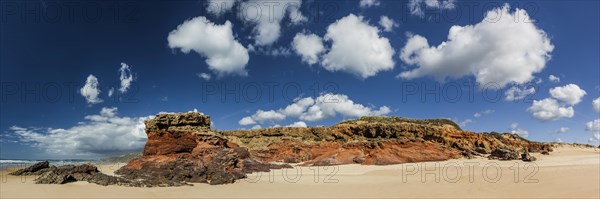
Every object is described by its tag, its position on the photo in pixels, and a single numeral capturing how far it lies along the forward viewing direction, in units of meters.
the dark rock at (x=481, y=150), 34.44
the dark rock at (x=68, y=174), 14.38
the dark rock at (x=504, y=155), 26.77
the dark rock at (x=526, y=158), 24.92
